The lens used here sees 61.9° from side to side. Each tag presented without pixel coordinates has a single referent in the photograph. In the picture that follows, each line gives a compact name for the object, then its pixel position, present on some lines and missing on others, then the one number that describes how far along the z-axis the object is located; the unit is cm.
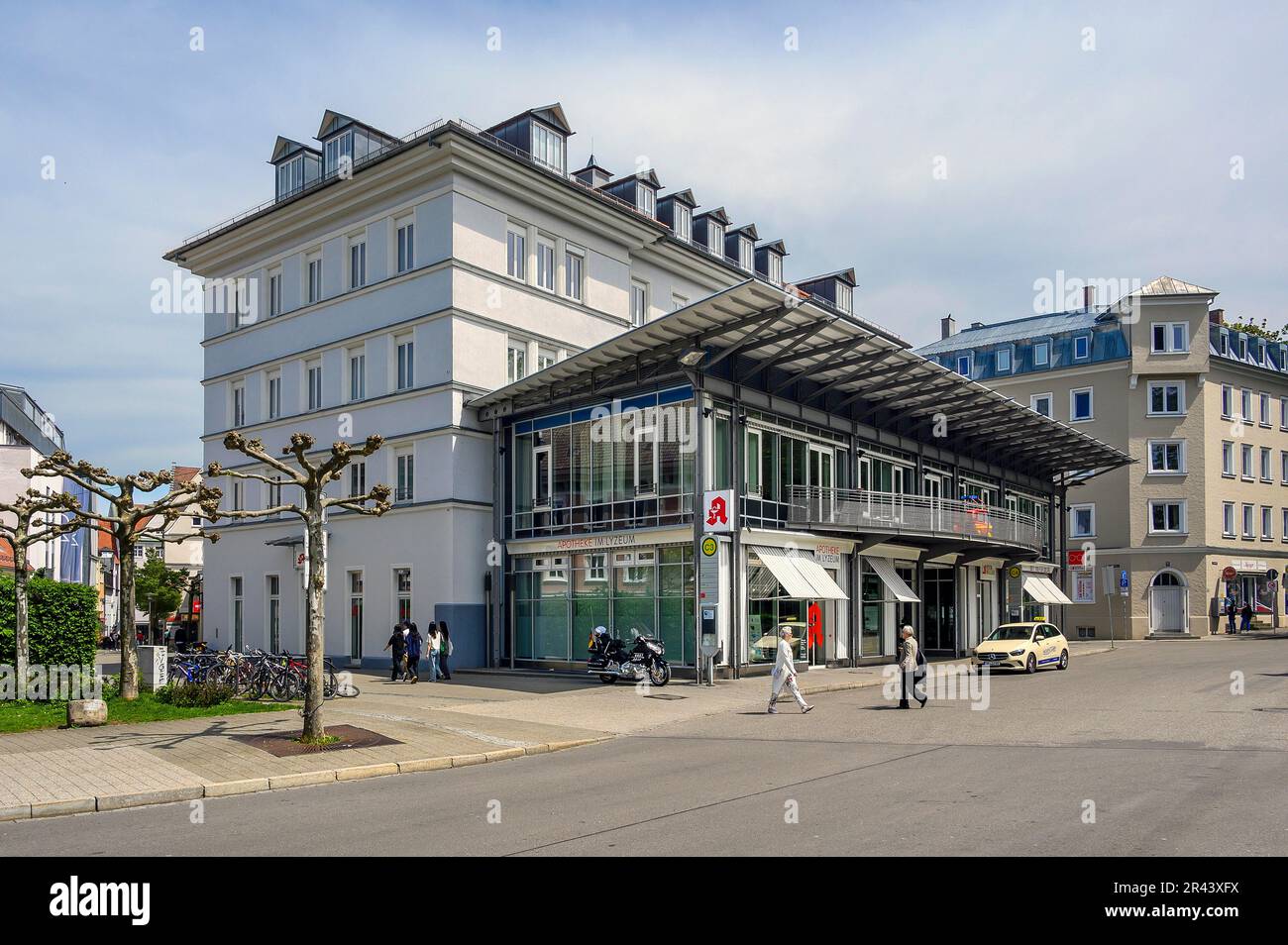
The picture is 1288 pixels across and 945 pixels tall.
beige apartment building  5569
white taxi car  3127
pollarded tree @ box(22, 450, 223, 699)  2048
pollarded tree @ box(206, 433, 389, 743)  1552
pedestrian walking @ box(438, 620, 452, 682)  2841
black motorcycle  2588
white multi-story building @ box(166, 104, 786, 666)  3288
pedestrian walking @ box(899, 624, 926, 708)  2078
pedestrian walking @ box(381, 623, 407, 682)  2847
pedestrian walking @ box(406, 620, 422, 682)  2792
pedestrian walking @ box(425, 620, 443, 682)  2820
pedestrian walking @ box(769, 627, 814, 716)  2044
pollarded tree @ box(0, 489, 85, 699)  2061
